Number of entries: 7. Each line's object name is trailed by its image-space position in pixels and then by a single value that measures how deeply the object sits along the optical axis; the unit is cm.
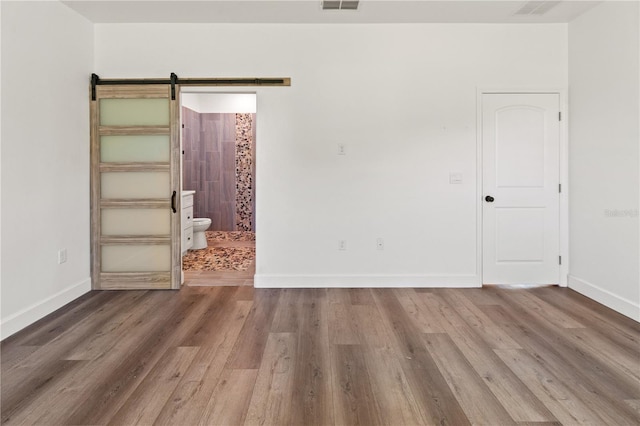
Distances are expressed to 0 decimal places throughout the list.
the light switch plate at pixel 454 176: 416
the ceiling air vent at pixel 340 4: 355
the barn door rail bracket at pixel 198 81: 406
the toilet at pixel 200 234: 625
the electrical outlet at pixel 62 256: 353
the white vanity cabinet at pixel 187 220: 550
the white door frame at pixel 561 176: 412
